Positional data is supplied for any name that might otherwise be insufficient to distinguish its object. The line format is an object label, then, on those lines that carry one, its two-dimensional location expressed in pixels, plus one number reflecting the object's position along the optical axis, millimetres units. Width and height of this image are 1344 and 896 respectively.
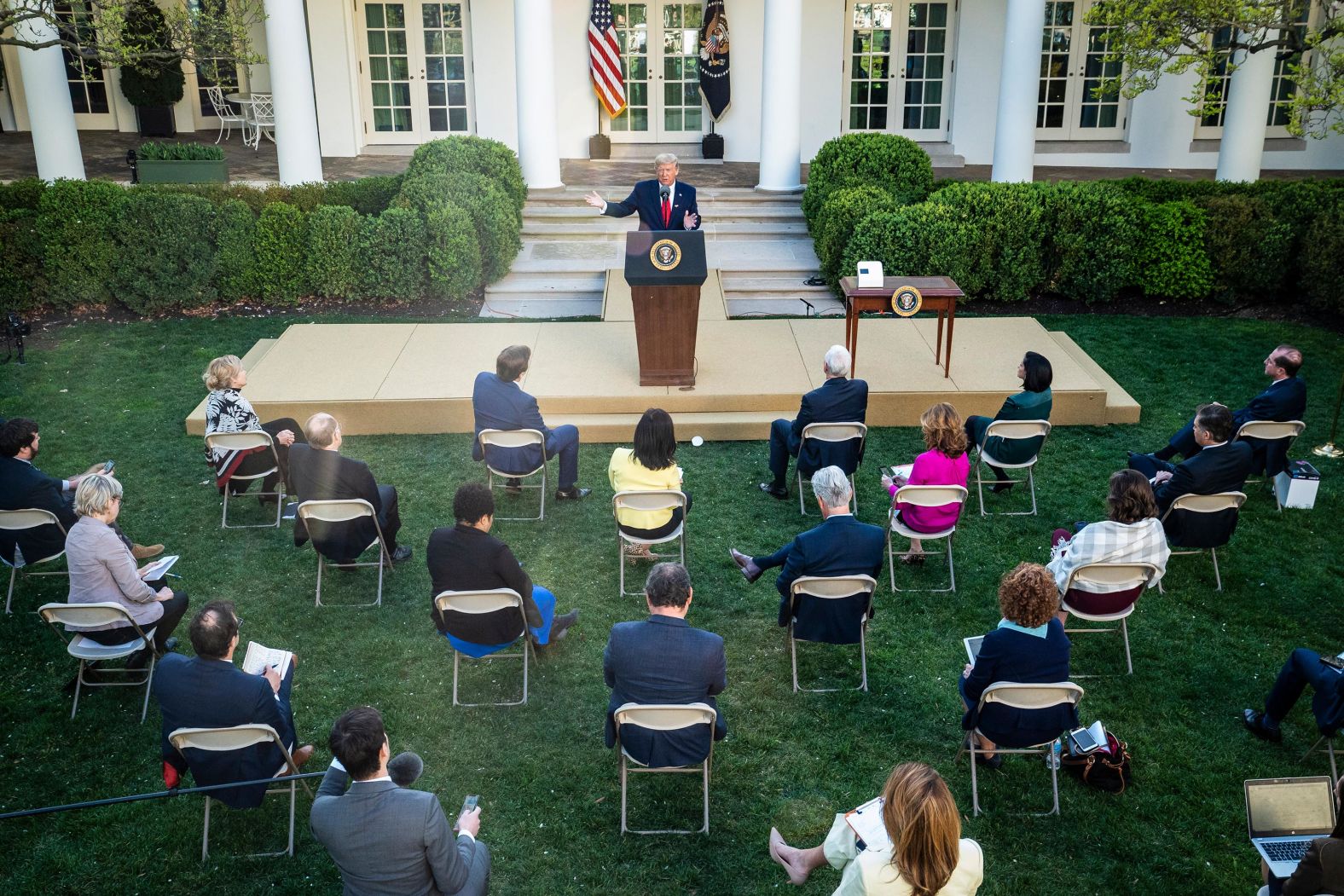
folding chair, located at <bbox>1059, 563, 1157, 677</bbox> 6246
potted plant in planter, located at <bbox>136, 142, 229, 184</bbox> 15438
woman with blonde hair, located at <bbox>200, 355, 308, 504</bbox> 8172
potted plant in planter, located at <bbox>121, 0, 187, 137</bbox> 18375
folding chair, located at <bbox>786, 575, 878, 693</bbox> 6035
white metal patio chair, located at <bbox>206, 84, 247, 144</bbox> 20000
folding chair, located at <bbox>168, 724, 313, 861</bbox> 4992
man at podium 10750
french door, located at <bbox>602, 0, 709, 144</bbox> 18219
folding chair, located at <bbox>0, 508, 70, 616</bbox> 6883
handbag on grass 5688
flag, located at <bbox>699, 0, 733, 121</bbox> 17734
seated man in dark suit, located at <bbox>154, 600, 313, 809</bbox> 5086
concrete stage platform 9984
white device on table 9773
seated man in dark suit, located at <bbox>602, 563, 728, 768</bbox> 5258
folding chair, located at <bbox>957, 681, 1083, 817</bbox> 5223
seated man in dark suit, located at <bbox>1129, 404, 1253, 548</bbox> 7266
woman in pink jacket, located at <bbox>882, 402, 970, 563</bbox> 7344
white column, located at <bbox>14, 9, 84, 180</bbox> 14352
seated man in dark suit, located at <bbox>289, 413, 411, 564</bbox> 7207
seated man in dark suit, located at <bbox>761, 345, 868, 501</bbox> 8211
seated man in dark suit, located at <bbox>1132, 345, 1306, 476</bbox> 8266
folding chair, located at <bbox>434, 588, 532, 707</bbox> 5953
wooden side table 9781
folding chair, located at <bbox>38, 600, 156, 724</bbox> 5816
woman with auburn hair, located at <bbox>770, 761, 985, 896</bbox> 3699
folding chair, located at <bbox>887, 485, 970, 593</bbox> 7121
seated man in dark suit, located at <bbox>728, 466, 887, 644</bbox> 6195
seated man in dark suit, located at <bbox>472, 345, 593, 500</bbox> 8195
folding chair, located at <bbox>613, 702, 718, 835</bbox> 5086
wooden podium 9562
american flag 17469
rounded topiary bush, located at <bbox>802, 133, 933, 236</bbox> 13828
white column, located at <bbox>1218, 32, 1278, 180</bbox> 14469
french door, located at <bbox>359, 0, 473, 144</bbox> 18344
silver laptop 4633
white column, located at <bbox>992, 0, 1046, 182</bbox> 14391
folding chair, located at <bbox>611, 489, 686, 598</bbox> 7023
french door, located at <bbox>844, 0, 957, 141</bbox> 18172
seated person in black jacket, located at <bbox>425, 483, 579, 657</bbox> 6090
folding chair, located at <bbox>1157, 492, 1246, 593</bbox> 7078
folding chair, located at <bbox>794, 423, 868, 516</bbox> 8039
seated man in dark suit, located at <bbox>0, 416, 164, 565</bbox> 7027
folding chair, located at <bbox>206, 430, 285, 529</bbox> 8023
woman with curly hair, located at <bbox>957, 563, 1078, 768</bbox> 5336
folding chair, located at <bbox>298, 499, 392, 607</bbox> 6984
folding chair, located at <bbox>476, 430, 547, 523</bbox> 8000
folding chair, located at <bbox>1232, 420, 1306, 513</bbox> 8109
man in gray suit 4199
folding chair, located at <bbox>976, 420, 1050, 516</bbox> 7992
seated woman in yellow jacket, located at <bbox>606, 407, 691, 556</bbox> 7254
